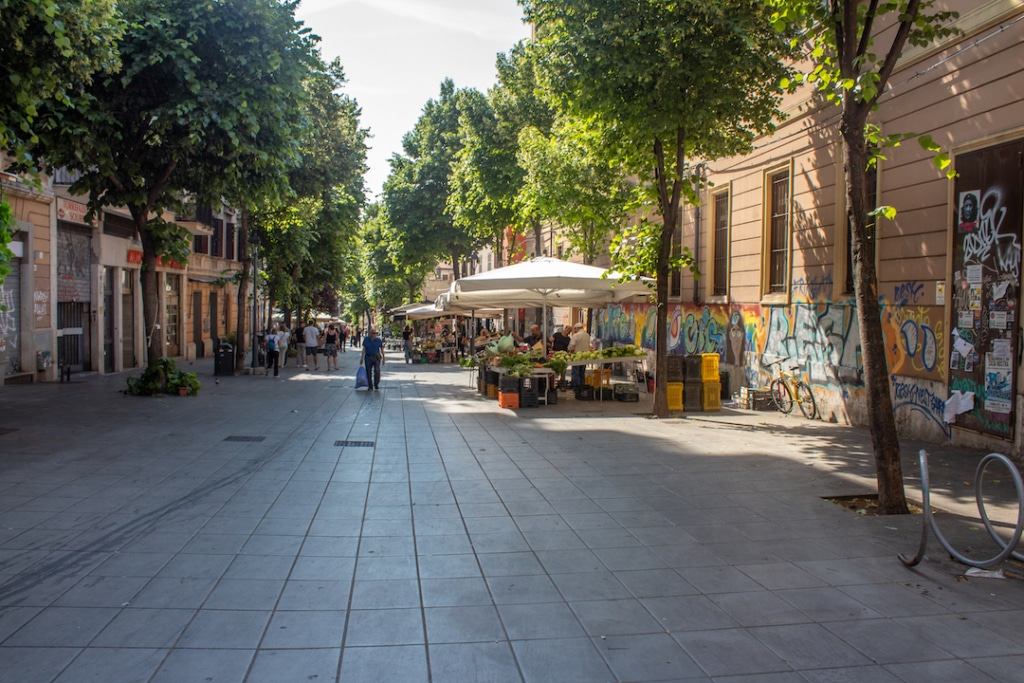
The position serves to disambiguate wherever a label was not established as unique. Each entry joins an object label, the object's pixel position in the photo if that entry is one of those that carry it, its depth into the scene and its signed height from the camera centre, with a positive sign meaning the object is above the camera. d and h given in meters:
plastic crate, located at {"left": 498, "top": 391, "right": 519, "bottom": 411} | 14.98 -1.46
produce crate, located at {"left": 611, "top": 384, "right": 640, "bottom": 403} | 16.33 -1.48
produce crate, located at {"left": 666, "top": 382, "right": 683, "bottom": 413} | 14.53 -1.32
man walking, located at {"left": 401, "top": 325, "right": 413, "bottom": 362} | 35.69 -0.92
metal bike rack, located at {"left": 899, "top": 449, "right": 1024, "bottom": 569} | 4.77 -1.35
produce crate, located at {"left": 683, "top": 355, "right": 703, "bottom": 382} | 14.73 -0.82
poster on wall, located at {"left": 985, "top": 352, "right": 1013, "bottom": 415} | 9.12 -0.72
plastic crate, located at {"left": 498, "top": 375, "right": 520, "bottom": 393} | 14.95 -1.14
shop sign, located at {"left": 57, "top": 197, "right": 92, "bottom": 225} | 19.83 +2.97
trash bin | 23.22 -1.08
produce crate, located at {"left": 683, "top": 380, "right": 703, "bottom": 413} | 14.66 -1.36
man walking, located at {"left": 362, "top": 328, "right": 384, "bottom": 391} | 18.97 -0.72
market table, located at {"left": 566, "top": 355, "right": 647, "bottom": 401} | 16.19 -0.83
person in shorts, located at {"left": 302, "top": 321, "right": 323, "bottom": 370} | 27.16 -0.47
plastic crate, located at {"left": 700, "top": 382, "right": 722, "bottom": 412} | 14.68 -1.38
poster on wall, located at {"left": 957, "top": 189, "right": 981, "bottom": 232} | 9.86 +1.45
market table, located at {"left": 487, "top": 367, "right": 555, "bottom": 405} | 15.16 -1.00
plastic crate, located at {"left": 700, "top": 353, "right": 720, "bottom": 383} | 14.82 -0.84
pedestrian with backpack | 23.96 -0.77
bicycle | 13.78 -1.29
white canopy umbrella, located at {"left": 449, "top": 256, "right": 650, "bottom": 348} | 14.93 +0.76
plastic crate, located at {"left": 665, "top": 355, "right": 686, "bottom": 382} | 14.76 -0.85
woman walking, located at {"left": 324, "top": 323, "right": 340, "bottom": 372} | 28.06 -0.74
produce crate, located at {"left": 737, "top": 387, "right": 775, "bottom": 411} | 15.12 -1.50
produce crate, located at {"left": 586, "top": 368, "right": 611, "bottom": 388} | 16.69 -1.16
